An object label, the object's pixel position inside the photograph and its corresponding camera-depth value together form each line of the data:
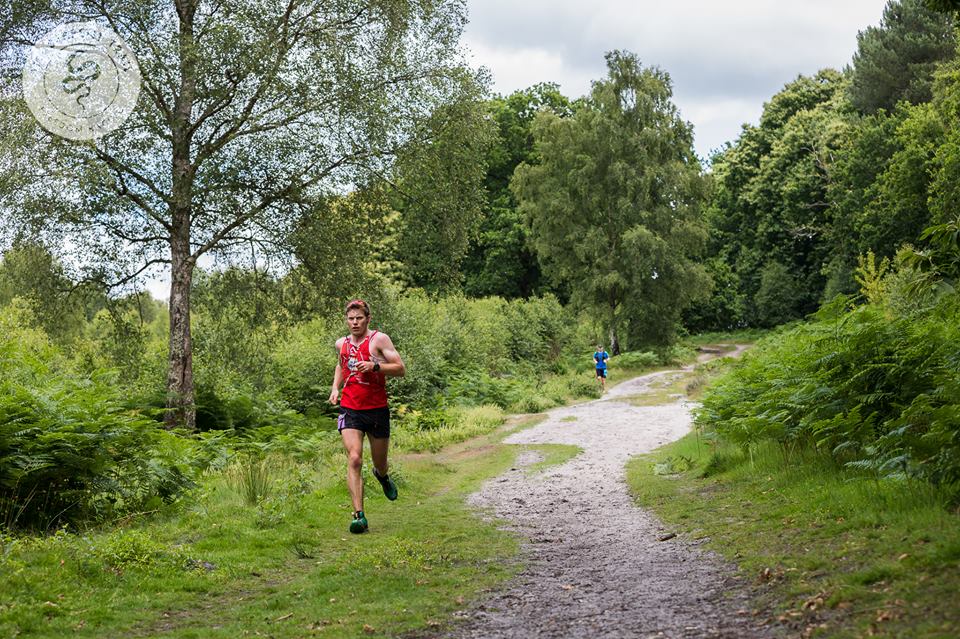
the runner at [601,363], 31.09
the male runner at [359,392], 8.28
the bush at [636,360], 40.09
